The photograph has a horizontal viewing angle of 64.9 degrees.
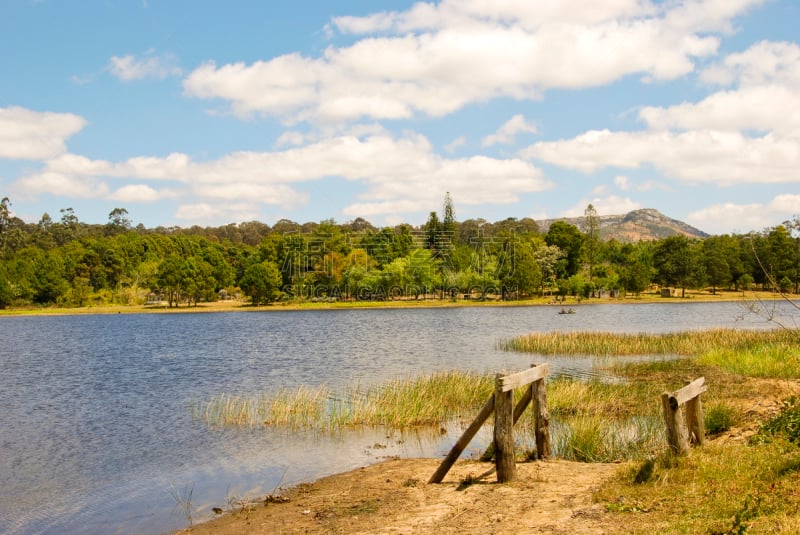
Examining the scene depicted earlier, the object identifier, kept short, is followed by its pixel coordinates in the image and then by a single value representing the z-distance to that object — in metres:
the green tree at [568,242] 136.75
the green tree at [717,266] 126.88
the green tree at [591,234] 154.14
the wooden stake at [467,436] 12.02
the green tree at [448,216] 167.38
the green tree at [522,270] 123.19
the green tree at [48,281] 125.69
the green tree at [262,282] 124.31
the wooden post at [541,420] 13.21
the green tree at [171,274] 124.90
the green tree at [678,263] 129.25
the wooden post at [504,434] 11.63
